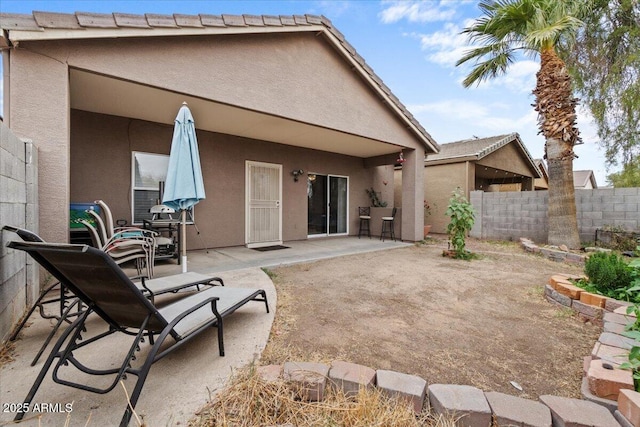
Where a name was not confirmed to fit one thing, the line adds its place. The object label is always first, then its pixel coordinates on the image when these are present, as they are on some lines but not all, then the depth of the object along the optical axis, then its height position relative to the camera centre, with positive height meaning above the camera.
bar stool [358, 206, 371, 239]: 9.84 -0.42
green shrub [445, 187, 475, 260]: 5.86 -0.25
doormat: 6.87 -1.02
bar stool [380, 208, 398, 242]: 8.77 -0.51
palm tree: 5.91 +3.00
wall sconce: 8.24 +1.10
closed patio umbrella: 3.91 +0.56
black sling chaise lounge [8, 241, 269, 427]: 1.45 -0.62
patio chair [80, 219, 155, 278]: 3.22 -0.51
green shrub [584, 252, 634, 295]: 3.04 -0.71
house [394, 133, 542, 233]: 10.31 +1.92
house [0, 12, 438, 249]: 3.25 +1.87
